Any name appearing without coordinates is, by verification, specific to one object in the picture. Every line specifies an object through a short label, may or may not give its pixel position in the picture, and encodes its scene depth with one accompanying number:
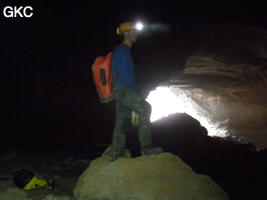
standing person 4.57
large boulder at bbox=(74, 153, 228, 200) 4.04
